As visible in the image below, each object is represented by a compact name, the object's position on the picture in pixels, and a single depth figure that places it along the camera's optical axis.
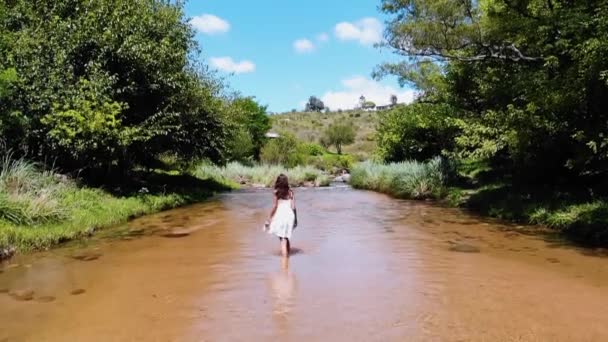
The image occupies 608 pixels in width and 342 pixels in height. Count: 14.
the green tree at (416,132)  26.09
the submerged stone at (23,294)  8.23
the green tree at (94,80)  17.77
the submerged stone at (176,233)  14.44
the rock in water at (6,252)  10.78
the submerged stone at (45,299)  8.06
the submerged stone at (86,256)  11.13
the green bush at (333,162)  52.19
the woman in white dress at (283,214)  11.40
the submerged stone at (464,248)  12.12
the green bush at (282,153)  47.22
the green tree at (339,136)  71.62
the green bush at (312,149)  57.30
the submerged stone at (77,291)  8.53
